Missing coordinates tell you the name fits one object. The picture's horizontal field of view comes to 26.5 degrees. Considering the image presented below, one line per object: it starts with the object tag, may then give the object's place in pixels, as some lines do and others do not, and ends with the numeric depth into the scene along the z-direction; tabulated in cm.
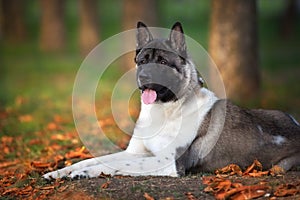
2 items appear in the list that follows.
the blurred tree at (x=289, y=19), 2992
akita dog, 710
